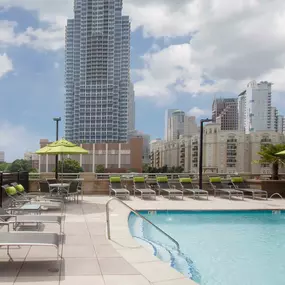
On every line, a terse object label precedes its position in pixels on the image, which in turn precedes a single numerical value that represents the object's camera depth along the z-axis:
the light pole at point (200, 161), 13.99
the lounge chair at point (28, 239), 4.03
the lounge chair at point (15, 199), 8.00
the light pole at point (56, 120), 13.69
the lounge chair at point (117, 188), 12.66
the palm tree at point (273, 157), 15.88
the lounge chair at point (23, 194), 8.98
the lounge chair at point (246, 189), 13.65
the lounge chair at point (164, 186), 13.35
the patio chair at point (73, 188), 10.17
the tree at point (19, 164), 85.53
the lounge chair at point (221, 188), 13.80
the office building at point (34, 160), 114.88
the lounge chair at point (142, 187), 13.08
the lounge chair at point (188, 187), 13.54
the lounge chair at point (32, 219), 5.36
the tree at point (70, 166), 86.36
